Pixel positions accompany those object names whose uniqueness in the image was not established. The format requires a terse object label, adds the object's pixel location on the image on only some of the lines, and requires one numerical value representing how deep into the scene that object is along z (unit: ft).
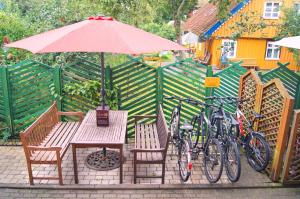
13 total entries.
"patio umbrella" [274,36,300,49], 17.27
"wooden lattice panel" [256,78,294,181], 14.38
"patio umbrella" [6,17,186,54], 12.22
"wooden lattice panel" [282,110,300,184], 14.08
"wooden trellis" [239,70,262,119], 18.28
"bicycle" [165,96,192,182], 14.60
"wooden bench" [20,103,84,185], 14.06
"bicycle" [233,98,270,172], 15.98
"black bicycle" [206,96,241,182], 14.79
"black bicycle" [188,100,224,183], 15.01
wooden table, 14.16
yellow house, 61.16
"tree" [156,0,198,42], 48.37
